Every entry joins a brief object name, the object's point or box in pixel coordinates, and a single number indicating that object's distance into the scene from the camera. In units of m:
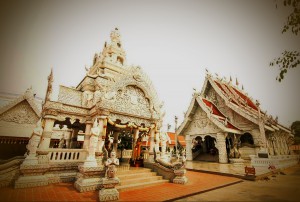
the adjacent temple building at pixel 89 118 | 6.43
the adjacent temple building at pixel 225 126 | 15.16
